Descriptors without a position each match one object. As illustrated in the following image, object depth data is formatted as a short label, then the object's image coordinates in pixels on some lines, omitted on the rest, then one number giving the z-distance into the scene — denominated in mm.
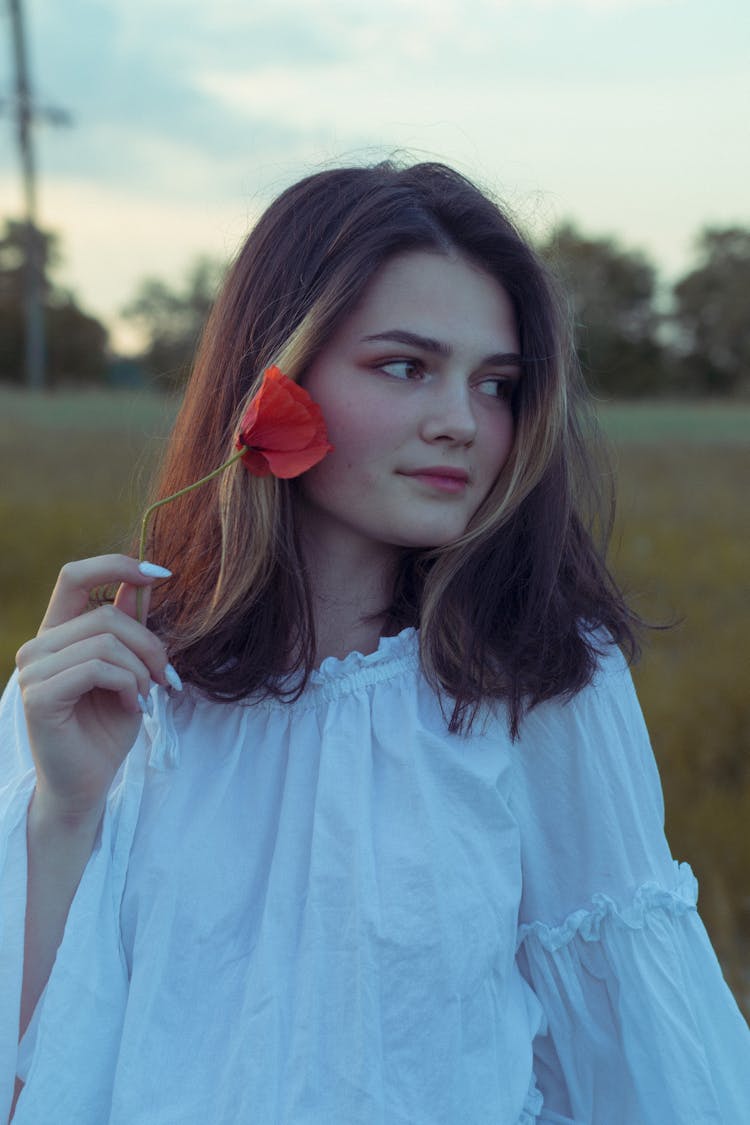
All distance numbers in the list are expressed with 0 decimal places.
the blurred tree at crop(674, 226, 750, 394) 23781
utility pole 15602
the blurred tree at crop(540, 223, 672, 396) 23500
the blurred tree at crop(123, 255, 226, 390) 21938
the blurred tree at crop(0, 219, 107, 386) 26000
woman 1520
